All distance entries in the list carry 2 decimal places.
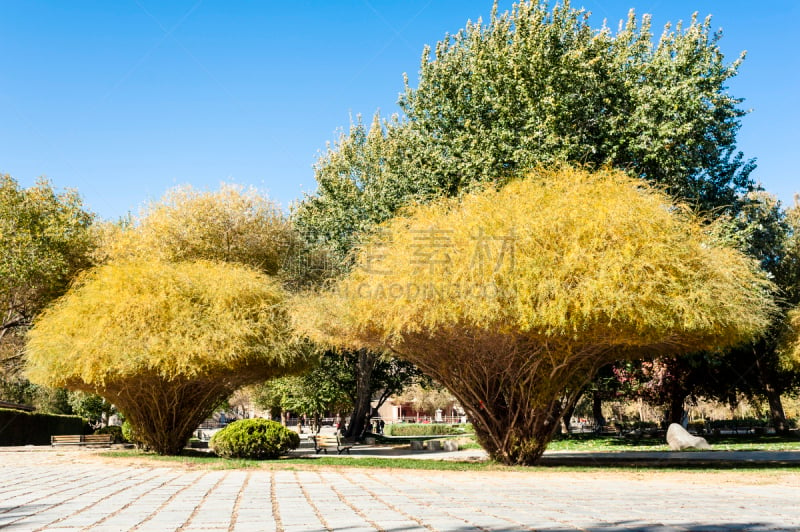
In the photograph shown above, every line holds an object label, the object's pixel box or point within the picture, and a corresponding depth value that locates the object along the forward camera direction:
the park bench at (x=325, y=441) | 20.64
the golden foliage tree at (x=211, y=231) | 24.06
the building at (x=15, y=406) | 31.85
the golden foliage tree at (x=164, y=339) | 16.55
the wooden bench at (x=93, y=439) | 29.84
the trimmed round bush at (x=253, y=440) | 17.62
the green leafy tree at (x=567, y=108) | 19.00
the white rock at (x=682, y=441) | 22.89
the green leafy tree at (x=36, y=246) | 23.23
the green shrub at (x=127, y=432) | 26.58
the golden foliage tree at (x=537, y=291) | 12.45
